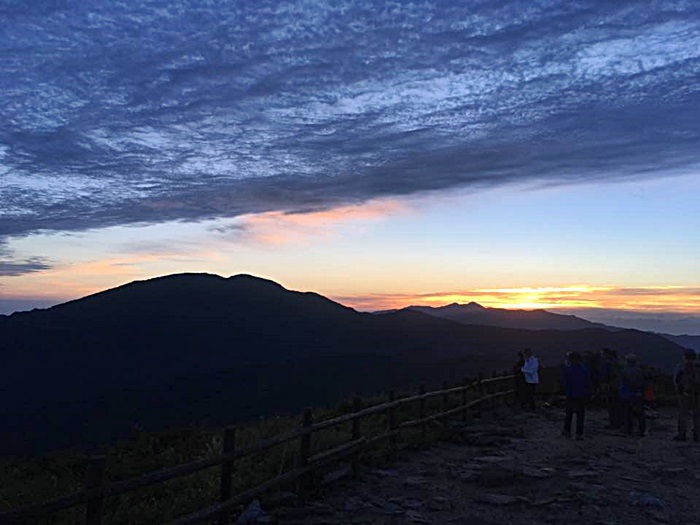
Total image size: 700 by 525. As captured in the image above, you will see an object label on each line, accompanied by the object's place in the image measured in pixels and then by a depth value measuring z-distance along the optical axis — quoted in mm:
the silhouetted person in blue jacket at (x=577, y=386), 16531
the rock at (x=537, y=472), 11922
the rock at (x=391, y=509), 9523
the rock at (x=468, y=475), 11844
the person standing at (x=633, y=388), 16891
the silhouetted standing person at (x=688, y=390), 16391
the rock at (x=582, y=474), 12016
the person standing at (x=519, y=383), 22688
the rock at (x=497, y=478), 11461
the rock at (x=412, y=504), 9883
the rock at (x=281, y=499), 9385
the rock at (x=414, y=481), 11273
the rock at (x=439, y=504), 9898
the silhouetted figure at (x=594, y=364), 20156
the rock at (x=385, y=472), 11914
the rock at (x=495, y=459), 13352
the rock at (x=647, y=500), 10219
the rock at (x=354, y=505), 9656
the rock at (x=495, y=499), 10273
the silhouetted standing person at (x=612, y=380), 18344
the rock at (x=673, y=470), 12727
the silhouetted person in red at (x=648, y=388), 17891
